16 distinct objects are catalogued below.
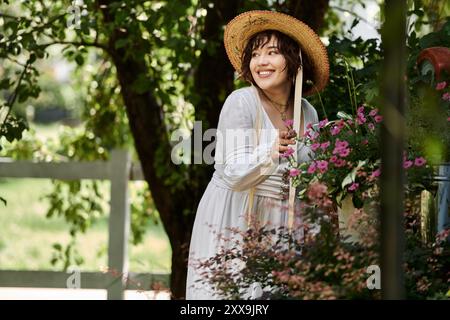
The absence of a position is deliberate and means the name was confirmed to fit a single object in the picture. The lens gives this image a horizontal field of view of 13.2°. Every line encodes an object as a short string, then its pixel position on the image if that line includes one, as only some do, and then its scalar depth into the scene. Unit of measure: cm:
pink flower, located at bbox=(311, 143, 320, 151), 690
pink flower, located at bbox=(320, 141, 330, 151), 677
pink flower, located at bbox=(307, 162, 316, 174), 676
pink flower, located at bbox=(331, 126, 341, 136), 699
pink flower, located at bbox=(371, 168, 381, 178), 645
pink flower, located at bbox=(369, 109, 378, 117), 718
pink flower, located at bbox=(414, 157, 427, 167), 661
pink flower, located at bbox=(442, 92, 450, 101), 721
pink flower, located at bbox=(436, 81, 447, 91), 721
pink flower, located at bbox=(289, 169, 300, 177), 688
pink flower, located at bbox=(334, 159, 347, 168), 666
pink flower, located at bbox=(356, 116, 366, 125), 711
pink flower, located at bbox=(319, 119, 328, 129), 719
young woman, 714
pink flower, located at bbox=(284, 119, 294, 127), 733
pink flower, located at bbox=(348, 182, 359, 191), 651
